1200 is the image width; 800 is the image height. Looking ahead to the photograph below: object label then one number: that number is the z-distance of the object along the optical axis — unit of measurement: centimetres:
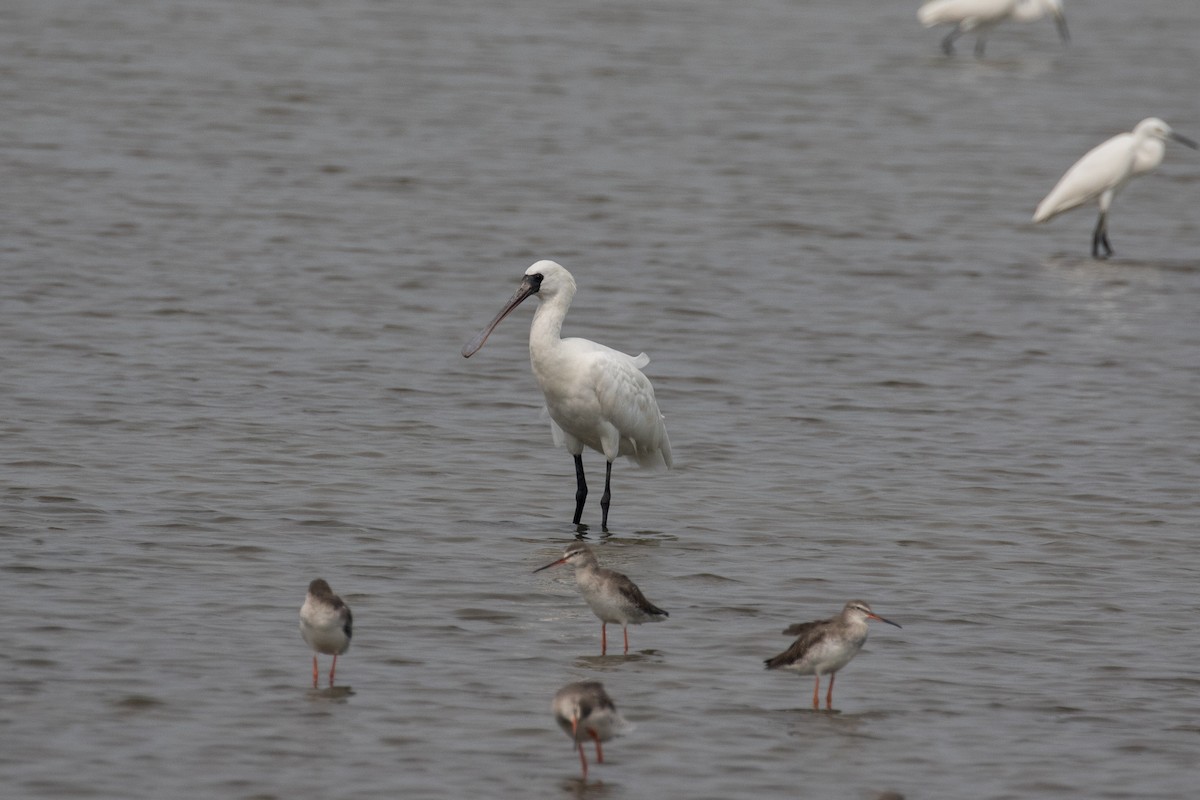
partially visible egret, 6494
